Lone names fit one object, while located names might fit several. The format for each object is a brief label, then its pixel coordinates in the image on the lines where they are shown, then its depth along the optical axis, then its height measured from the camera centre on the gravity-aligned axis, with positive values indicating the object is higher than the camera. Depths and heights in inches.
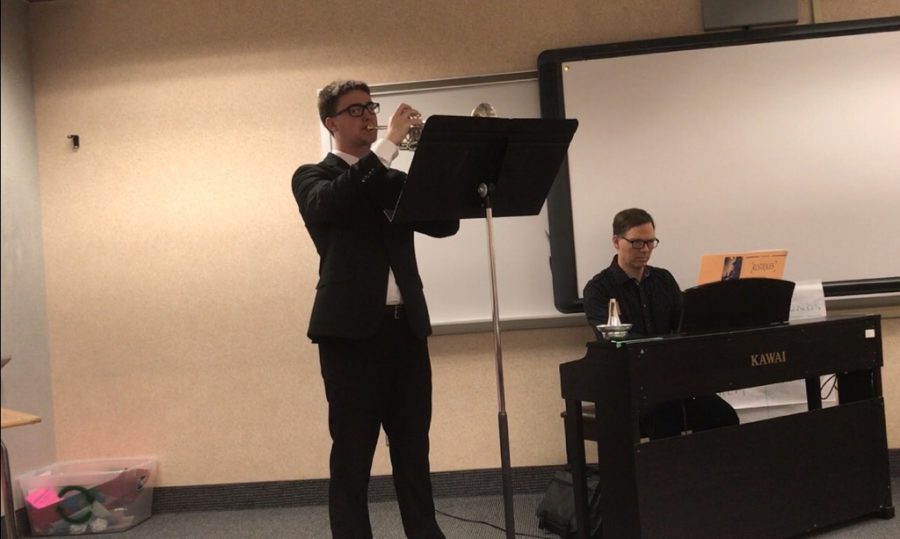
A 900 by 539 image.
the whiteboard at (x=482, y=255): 141.3 +4.4
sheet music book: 114.4 -1.1
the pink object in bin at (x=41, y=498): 132.5 -33.3
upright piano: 88.7 -23.5
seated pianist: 117.3 -3.1
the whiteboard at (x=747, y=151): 137.7 +20.1
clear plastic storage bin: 132.4 -34.4
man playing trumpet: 79.6 -3.6
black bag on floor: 108.7 -34.9
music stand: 71.2 +11.0
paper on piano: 125.9 -8.6
